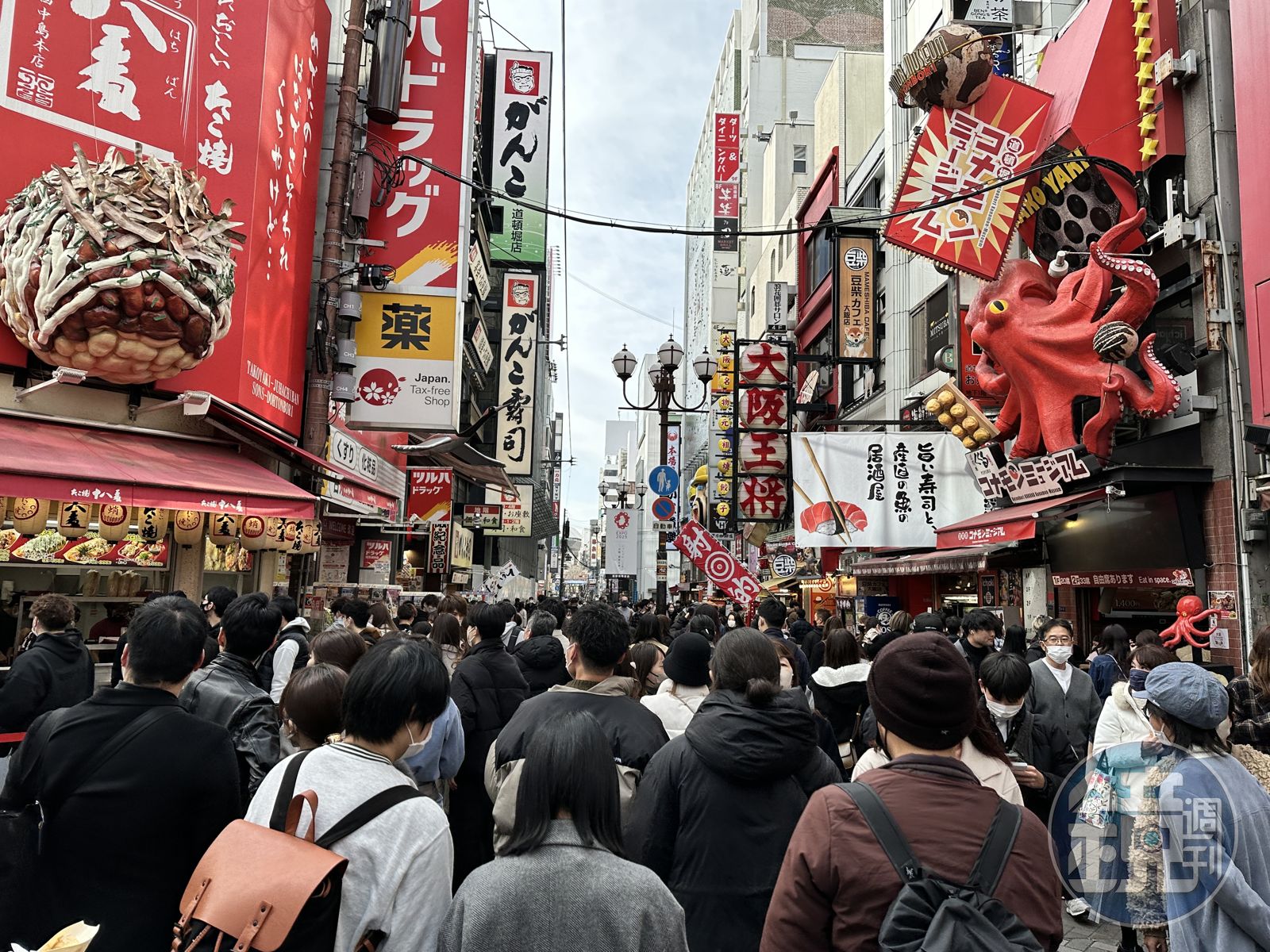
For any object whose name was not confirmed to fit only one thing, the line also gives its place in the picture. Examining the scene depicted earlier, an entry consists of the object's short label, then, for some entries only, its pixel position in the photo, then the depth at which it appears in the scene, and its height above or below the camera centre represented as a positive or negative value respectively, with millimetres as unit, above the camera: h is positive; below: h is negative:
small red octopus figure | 11070 -554
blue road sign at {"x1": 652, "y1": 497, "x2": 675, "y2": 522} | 20547 +1406
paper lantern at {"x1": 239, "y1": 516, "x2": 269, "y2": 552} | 12344 +441
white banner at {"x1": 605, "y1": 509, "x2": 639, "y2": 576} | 21391 +583
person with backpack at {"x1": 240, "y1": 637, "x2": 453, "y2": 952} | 2451 -720
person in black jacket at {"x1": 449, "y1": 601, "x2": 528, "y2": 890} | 5781 -986
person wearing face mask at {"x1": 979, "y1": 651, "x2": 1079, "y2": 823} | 5473 -993
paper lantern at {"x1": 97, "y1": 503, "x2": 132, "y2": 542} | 10445 +467
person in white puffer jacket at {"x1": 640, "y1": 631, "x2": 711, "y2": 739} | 5004 -655
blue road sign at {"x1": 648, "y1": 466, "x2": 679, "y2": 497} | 21656 +2152
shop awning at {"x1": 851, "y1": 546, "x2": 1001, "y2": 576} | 15320 +206
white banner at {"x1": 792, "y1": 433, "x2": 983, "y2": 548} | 15633 +1455
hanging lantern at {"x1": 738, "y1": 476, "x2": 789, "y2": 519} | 24281 +2016
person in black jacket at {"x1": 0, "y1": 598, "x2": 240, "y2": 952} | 3049 -860
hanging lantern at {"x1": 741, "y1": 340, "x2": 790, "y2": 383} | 25422 +5874
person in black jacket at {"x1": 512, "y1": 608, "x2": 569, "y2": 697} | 6680 -711
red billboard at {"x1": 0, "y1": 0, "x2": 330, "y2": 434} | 10859 +6158
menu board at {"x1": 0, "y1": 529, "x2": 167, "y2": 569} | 10023 +130
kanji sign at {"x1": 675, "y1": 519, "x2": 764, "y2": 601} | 12695 +100
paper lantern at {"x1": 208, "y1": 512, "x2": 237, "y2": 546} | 12266 +473
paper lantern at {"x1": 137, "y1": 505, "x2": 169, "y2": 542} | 11836 +505
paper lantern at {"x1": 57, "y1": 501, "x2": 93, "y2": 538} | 10102 +477
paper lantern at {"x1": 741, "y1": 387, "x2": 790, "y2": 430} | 24938 +4524
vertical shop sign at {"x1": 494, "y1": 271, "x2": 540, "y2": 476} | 30469 +6921
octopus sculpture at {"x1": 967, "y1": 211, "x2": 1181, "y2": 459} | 12016 +3357
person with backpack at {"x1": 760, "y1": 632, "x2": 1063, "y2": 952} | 2039 -688
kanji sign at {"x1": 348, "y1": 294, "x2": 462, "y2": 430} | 15555 +3546
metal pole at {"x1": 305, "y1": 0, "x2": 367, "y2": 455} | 14039 +5777
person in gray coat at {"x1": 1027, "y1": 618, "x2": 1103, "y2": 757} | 6445 -879
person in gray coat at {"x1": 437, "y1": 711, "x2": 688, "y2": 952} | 2186 -780
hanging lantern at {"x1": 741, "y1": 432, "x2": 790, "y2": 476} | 24859 +3318
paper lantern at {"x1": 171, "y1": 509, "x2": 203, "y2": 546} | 12172 +495
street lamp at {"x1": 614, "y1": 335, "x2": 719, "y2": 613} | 17203 +3991
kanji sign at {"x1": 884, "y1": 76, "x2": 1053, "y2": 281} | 14109 +6254
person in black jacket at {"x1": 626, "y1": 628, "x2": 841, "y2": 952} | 3463 -948
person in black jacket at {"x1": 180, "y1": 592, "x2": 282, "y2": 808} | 4199 -676
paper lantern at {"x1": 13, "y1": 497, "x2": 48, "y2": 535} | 9711 +490
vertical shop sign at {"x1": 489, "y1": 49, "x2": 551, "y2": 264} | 25156 +12707
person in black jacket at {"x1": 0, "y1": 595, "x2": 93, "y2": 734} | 6000 -772
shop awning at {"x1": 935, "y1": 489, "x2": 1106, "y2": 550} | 13391 +799
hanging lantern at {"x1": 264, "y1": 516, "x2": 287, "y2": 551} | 12539 +434
